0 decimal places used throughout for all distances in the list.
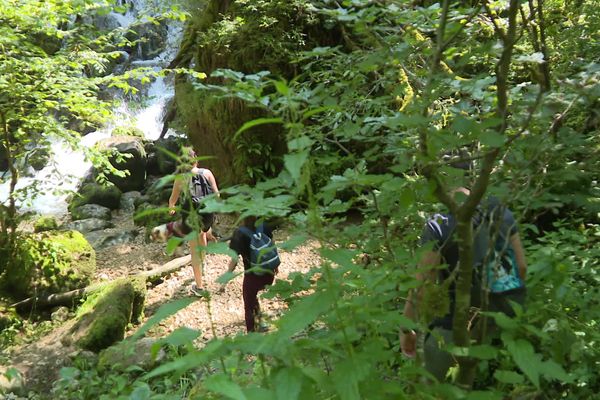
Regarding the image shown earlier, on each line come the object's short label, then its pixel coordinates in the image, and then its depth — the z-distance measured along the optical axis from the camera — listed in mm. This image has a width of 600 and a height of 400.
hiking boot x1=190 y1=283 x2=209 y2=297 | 5711
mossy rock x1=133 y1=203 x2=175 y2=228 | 8362
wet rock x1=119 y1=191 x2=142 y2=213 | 12160
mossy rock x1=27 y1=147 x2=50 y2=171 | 6760
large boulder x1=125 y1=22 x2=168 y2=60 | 16797
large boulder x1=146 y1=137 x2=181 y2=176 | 13734
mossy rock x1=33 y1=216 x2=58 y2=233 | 9078
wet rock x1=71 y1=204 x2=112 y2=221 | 11188
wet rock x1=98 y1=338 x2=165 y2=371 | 4367
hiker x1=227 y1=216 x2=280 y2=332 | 4043
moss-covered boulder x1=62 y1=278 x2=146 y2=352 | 5211
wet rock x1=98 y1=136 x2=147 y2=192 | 13086
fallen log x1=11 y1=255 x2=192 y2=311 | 6422
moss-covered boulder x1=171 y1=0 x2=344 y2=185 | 8102
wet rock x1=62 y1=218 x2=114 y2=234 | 10352
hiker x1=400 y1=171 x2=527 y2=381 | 1959
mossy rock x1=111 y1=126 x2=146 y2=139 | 6793
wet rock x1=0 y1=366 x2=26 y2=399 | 4219
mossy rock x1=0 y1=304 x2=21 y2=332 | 6023
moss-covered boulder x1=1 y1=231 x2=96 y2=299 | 6488
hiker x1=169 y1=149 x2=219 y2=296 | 5148
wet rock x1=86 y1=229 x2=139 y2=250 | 9000
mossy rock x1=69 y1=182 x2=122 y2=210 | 11883
